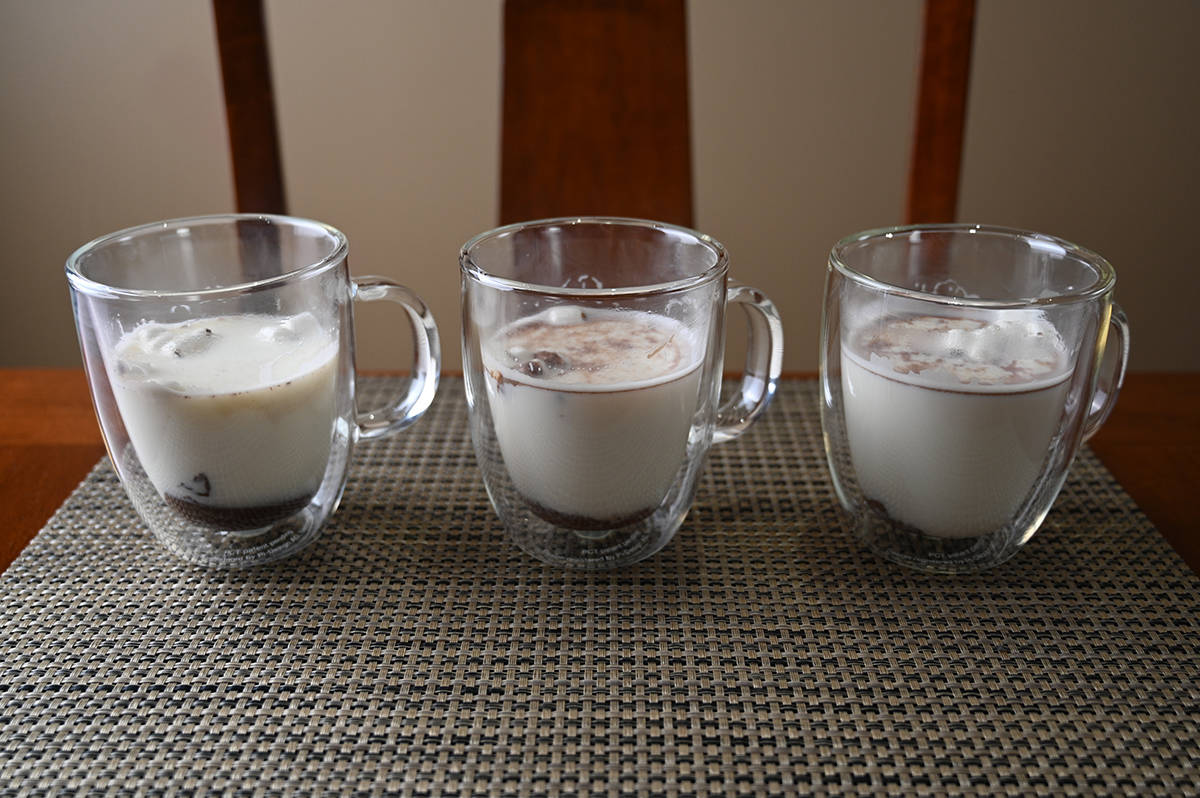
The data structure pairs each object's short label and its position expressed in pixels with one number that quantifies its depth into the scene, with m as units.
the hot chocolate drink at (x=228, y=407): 0.57
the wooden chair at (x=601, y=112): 0.95
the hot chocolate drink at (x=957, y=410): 0.57
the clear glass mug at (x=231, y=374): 0.57
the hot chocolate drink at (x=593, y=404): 0.57
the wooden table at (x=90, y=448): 0.68
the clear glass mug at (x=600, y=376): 0.57
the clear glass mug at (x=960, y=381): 0.57
